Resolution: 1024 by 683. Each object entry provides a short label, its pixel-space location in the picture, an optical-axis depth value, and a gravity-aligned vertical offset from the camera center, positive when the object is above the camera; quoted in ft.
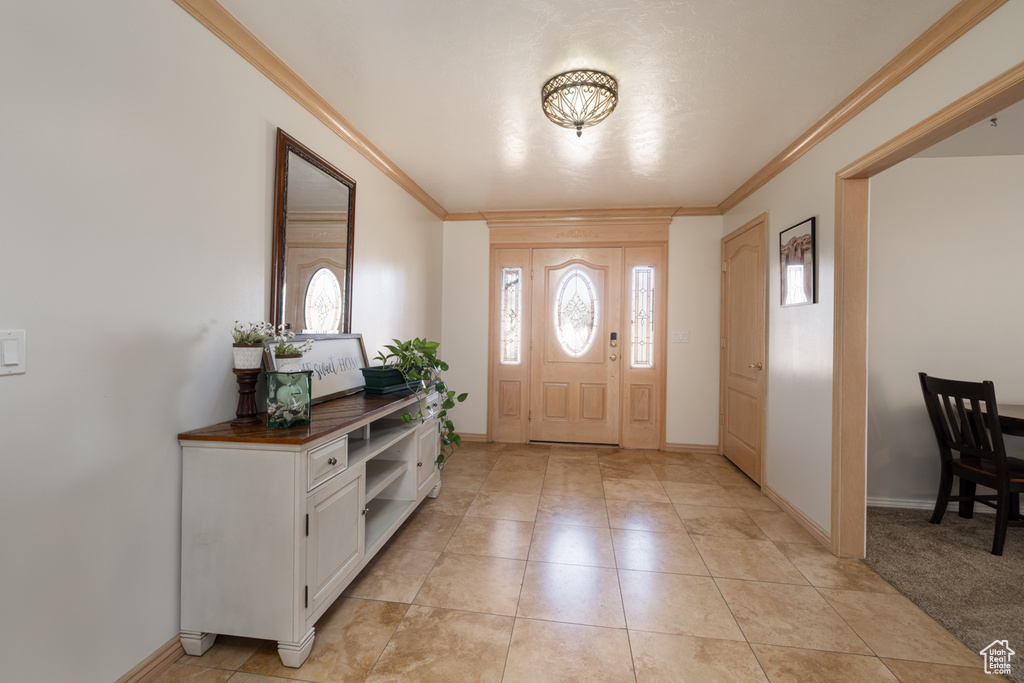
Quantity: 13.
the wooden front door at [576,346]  15.60 +0.00
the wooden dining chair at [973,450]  8.21 -1.96
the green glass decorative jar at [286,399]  5.73 -0.77
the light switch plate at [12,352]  3.77 -0.13
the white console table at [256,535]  5.23 -2.38
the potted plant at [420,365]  9.67 -0.50
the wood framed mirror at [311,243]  7.18 +1.82
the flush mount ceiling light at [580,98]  7.20 +4.26
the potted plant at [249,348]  5.75 -0.09
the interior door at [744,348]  11.73 +0.02
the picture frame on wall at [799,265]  9.10 +1.86
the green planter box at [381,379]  9.27 -0.78
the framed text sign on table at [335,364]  8.28 -0.44
